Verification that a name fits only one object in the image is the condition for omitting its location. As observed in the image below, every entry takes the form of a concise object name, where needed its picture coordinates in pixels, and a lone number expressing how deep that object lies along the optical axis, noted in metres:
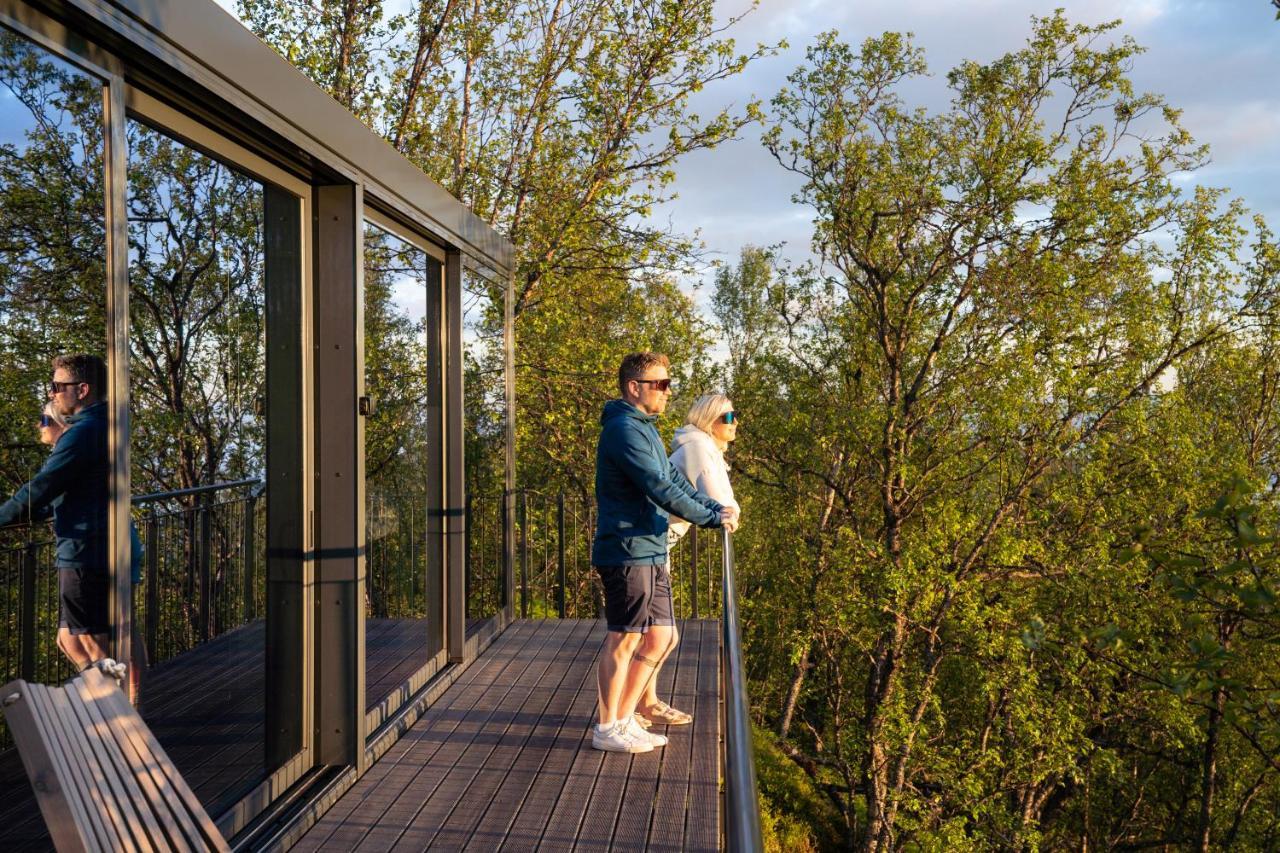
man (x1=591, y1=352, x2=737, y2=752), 4.40
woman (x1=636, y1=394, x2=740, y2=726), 4.92
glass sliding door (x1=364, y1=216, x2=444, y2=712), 5.16
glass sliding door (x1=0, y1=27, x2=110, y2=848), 2.54
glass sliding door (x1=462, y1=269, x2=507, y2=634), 7.10
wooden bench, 2.15
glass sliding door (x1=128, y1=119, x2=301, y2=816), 3.28
